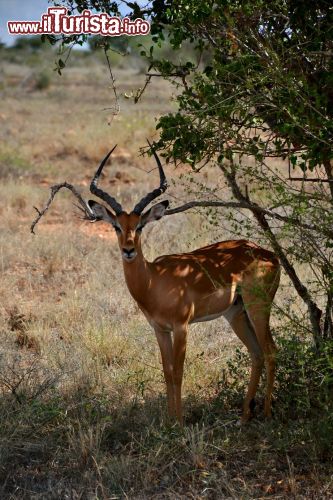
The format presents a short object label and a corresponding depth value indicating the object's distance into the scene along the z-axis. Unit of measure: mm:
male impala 10891
